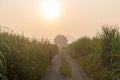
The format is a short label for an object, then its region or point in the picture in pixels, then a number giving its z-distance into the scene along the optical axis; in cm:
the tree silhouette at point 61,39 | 11442
